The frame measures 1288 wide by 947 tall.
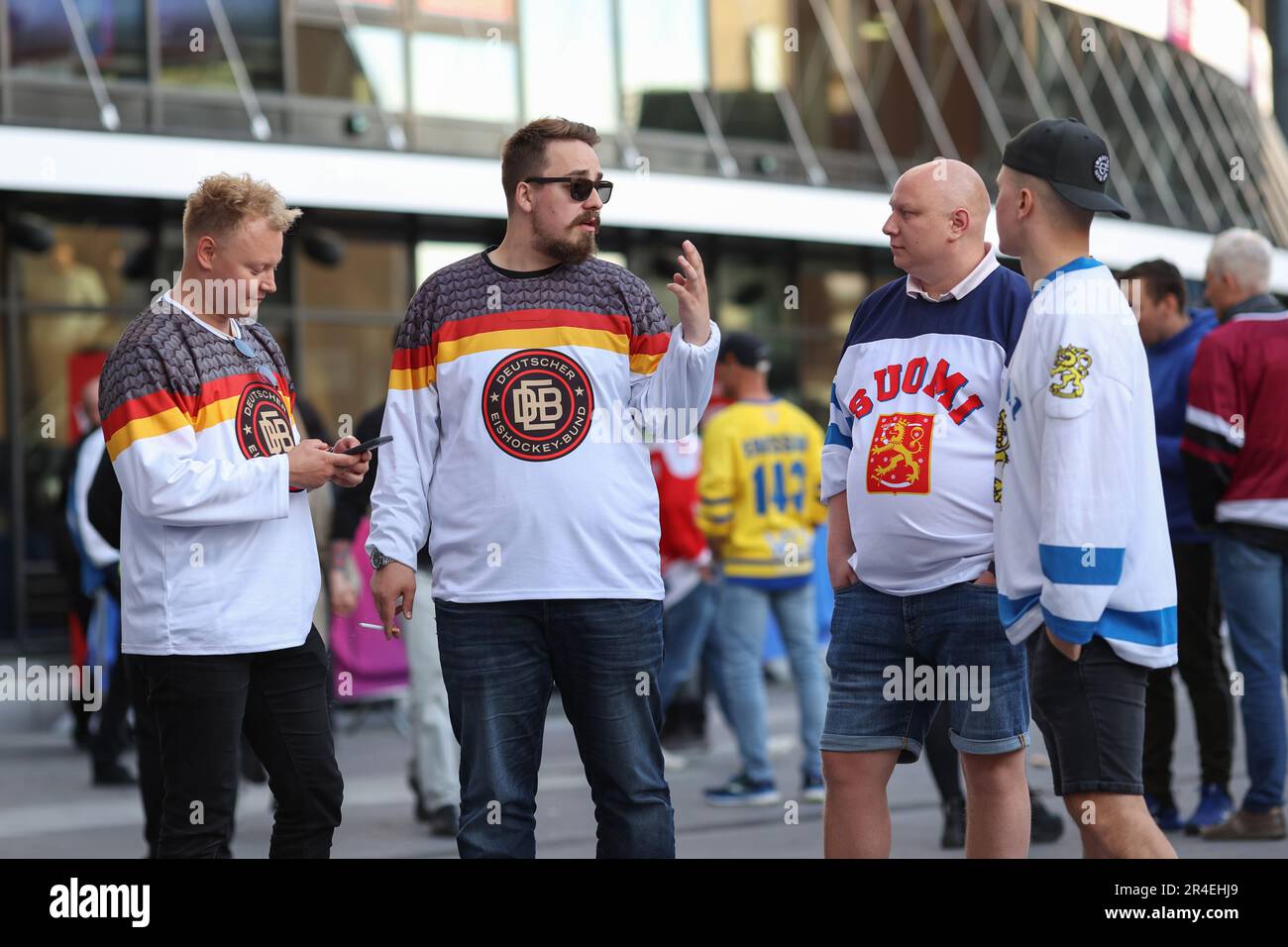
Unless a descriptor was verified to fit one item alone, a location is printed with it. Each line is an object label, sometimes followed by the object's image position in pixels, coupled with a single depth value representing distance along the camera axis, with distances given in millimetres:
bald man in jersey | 4441
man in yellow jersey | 8352
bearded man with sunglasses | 4305
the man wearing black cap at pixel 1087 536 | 3885
